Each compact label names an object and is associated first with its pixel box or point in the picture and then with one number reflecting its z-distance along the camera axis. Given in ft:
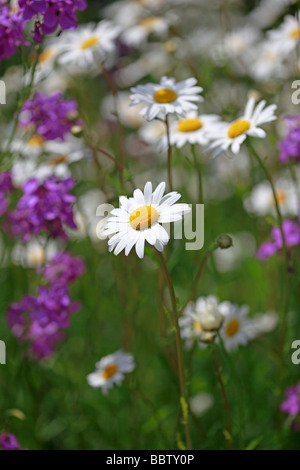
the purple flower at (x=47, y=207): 3.49
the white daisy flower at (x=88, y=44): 3.72
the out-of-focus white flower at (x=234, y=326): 3.60
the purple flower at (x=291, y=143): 3.60
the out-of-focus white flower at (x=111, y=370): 3.54
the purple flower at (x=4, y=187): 3.75
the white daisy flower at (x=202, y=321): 3.33
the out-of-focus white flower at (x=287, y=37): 3.82
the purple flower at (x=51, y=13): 3.31
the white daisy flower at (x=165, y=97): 3.37
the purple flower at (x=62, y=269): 3.70
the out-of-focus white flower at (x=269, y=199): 4.10
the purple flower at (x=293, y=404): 3.55
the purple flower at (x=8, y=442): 3.37
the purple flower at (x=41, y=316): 3.55
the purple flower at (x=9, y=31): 3.38
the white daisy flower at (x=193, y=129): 3.49
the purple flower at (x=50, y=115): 3.59
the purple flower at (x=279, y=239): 3.69
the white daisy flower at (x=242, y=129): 3.34
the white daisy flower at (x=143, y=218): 3.10
